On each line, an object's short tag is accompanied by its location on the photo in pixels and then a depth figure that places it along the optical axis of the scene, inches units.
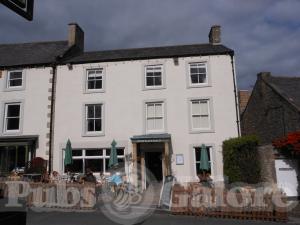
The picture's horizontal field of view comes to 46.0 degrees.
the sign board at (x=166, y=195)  499.1
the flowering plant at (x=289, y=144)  637.3
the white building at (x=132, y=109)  766.5
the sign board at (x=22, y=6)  92.3
